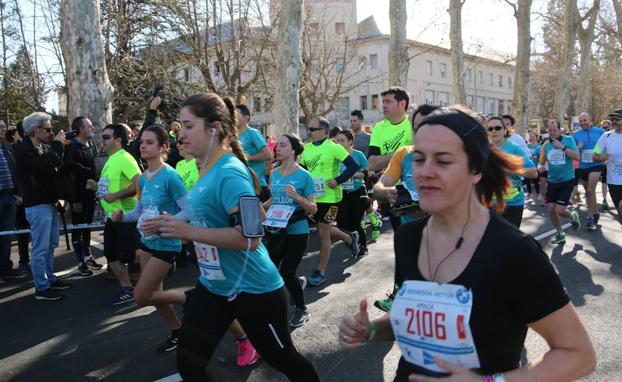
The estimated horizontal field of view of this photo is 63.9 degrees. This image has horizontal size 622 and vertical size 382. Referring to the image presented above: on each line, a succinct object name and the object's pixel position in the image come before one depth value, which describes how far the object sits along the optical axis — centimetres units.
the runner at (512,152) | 580
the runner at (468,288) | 150
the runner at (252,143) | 659
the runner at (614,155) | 775
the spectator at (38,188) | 606
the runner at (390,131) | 538
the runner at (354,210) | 790
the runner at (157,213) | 394
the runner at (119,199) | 577
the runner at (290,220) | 488
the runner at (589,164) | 988
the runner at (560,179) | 845
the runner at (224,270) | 263
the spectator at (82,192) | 713
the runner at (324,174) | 645
